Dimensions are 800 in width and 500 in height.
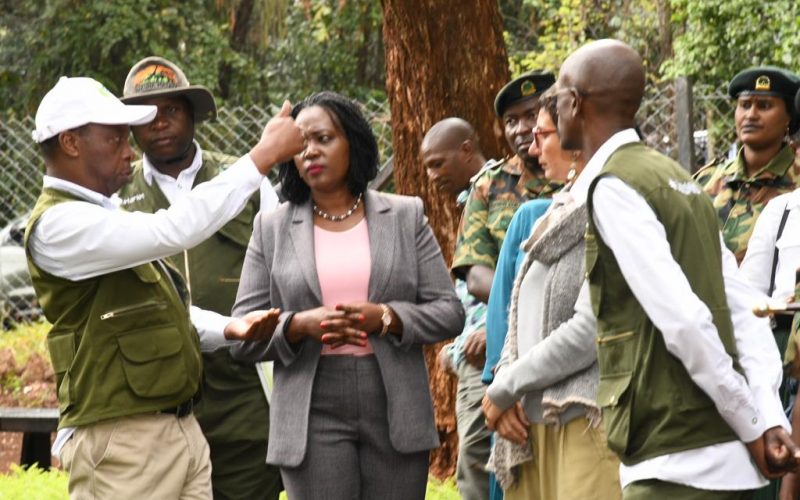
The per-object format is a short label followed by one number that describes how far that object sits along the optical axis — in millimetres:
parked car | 14812
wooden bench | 9227
